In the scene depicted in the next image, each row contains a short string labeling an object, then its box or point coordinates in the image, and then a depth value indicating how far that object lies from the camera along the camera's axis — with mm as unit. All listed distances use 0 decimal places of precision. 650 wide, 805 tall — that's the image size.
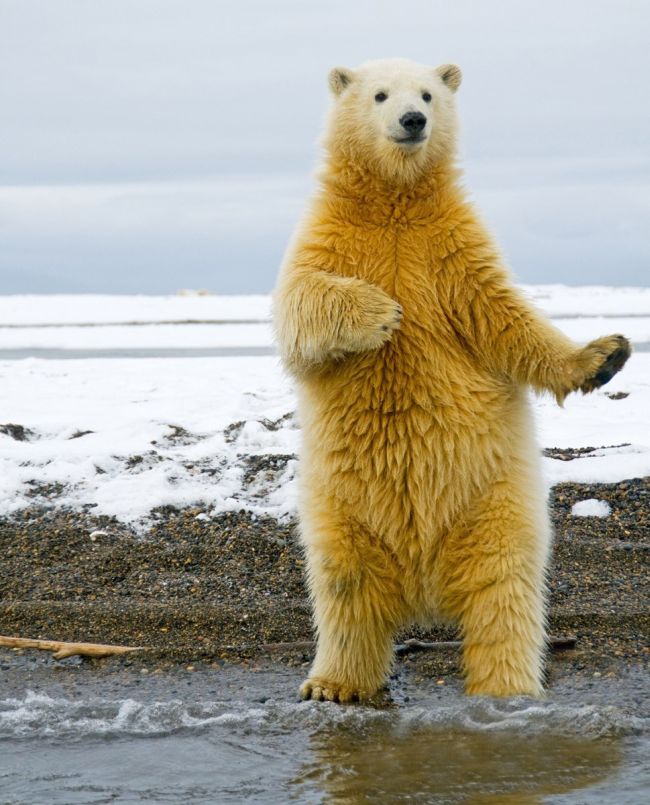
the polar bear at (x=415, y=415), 9000
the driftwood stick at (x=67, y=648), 10711
